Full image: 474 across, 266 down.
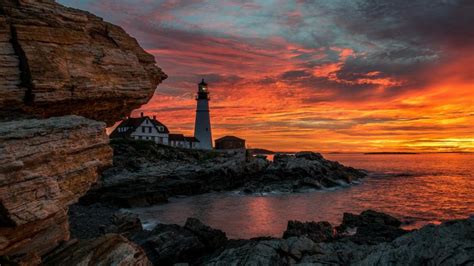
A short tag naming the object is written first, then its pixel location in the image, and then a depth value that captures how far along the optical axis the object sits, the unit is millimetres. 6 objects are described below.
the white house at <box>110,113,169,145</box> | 88188
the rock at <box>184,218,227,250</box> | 18859
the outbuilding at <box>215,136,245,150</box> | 117188
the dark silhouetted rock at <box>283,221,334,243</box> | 20495
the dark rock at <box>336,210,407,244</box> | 19562
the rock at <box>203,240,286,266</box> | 13016
